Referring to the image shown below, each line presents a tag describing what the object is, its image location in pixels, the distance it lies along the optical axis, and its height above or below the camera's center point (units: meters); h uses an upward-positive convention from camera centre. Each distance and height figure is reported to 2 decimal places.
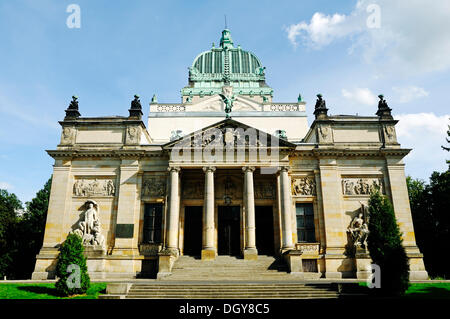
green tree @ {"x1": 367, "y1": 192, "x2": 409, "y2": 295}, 16.66 -0.32
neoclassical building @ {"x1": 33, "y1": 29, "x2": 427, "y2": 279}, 25.89 +4.25
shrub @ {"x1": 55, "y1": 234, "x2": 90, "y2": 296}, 17.89 -1.29
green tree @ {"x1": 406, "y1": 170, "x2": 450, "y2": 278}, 35.62 +2.29
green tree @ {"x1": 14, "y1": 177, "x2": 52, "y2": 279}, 43.09 +1.01
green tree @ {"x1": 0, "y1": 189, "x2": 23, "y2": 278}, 41.62 +0.74
